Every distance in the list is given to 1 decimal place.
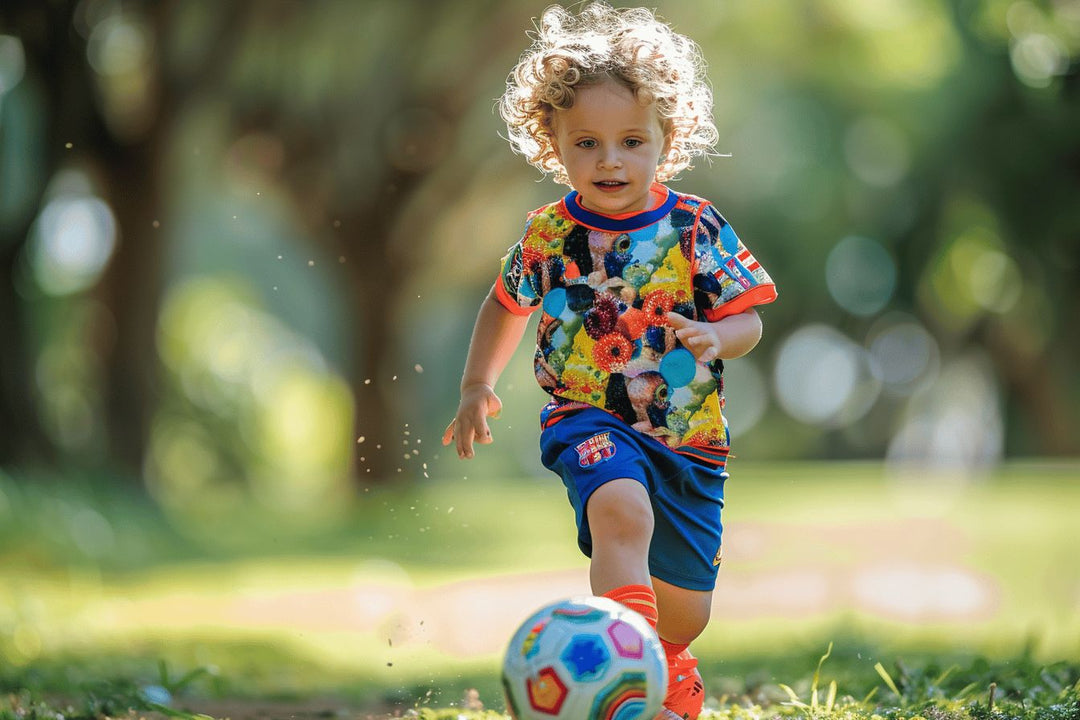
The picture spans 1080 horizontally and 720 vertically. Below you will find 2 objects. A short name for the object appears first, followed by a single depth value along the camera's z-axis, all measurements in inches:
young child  276.2
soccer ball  217.5
